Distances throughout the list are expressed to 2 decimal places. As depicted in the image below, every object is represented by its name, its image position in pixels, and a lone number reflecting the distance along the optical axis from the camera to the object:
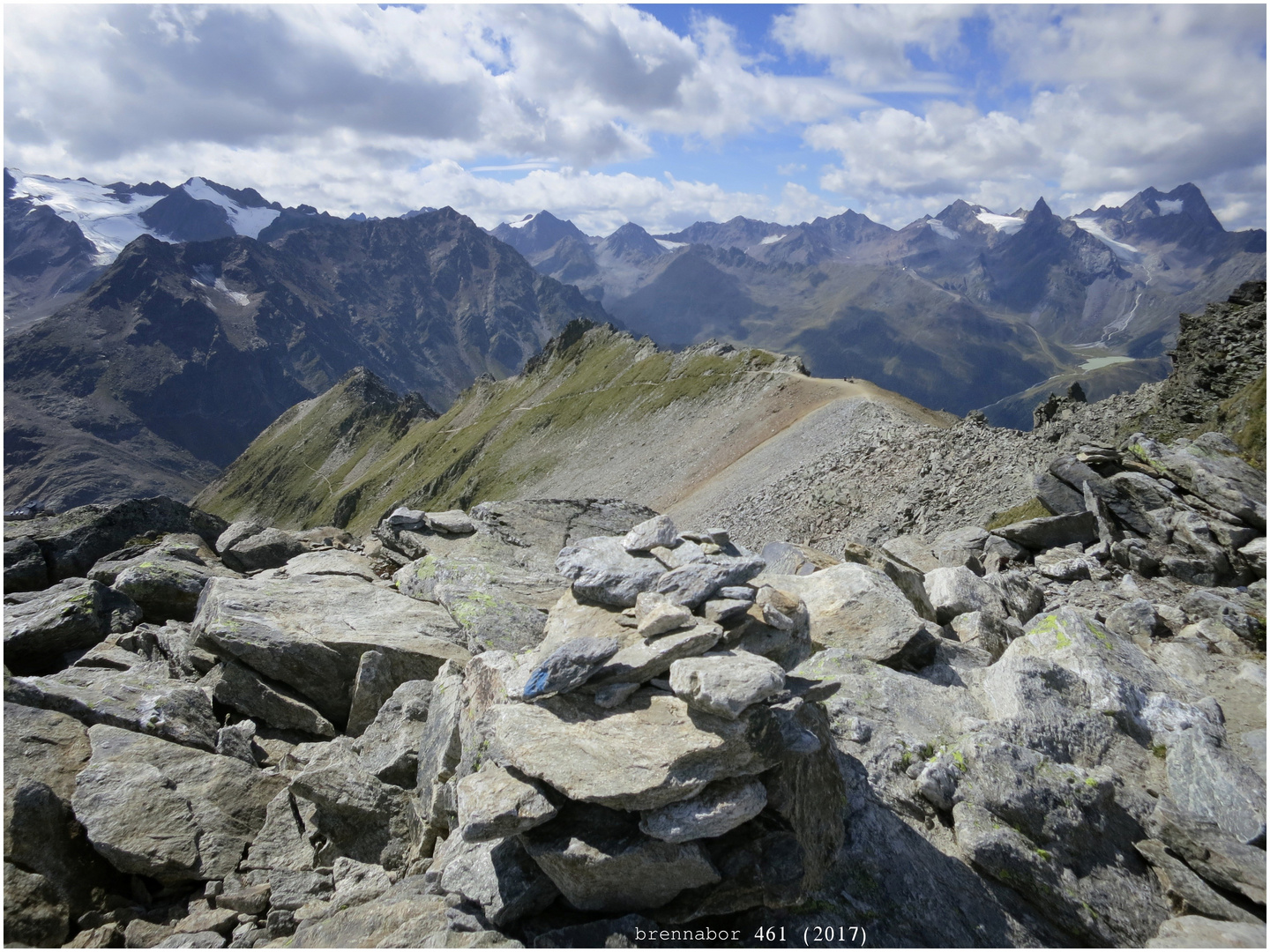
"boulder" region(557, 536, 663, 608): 12.07
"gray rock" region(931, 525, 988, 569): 23.73
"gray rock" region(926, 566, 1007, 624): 16.36
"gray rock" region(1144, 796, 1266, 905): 8.86
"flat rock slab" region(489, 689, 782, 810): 8.51
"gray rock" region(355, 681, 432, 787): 13.00
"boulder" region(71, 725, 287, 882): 10.56
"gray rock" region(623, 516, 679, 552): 13.20
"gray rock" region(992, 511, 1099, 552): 22.59
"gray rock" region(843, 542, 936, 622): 16.22
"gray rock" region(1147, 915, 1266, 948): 8.16
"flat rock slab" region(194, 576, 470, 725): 15.93
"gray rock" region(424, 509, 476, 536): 26.83
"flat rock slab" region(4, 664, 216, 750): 13.19
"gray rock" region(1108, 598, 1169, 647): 15.80
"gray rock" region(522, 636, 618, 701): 9.84
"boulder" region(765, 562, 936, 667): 13.84
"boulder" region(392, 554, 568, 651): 17.27
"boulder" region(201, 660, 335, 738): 15.37
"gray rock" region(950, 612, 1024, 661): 14.99
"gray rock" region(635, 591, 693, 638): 10.38
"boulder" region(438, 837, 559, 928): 8.95
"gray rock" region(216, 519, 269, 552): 35.31
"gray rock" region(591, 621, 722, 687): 9.91
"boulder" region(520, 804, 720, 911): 8.54
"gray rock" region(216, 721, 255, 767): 13.80
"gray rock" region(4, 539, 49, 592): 27.95
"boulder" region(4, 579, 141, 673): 17.28
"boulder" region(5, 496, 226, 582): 30.91
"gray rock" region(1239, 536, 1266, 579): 17.33
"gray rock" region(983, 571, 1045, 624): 17.02
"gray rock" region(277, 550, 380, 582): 23.20
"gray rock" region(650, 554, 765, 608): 11.27
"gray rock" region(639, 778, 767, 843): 8.41
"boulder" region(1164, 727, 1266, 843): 9.70
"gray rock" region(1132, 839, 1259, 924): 8.77
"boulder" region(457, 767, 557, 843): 8.59
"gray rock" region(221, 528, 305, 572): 30.70
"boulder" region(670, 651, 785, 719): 8.72
